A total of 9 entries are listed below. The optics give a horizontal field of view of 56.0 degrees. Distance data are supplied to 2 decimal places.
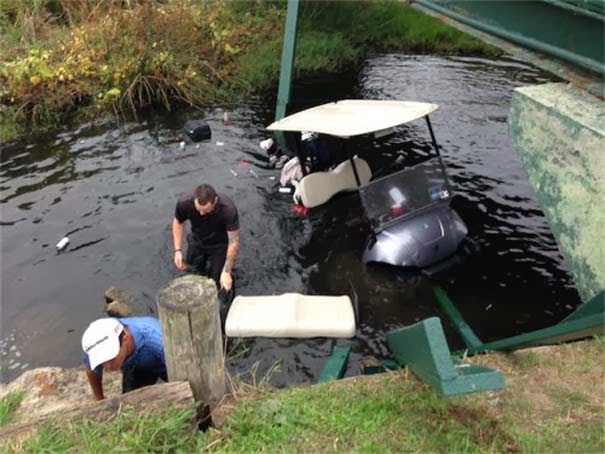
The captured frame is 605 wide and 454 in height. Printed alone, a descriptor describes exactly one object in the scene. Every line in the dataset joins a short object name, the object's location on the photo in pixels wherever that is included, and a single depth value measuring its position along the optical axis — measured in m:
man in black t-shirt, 6.75
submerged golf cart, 7.59
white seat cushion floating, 6.00
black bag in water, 12.21
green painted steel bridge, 5.00
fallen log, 3.78
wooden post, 3.59
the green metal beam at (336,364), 5.75
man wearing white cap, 4.40
